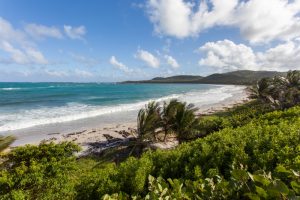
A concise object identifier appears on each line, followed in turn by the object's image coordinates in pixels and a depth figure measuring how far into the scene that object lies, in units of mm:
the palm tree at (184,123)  12688
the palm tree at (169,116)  12789
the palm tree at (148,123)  12297
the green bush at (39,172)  4973
